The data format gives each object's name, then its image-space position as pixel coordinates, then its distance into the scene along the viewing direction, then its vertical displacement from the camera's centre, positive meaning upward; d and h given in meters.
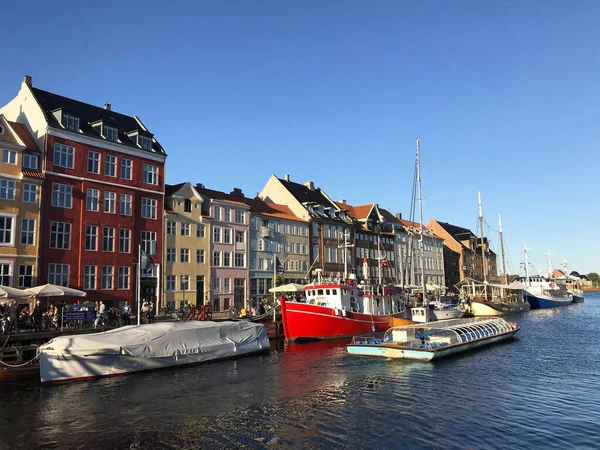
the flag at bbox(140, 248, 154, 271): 40.08 +2.75
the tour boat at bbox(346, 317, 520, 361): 34.30 -4.07
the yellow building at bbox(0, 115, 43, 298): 39.91 +7.21
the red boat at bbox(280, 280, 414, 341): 44.72 -2.21
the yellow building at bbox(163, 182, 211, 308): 52.78 +4.91
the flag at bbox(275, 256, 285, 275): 55.34 +2.51
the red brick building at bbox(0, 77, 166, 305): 43.78 +9.55
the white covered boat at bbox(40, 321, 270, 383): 27.69 -3.54
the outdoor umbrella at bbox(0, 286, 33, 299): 30.89 +0.18
